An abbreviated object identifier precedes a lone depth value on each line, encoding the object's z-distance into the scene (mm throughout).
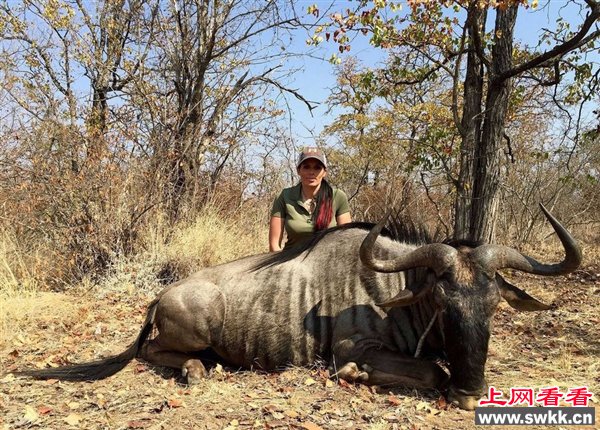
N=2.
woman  4859
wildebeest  3260
